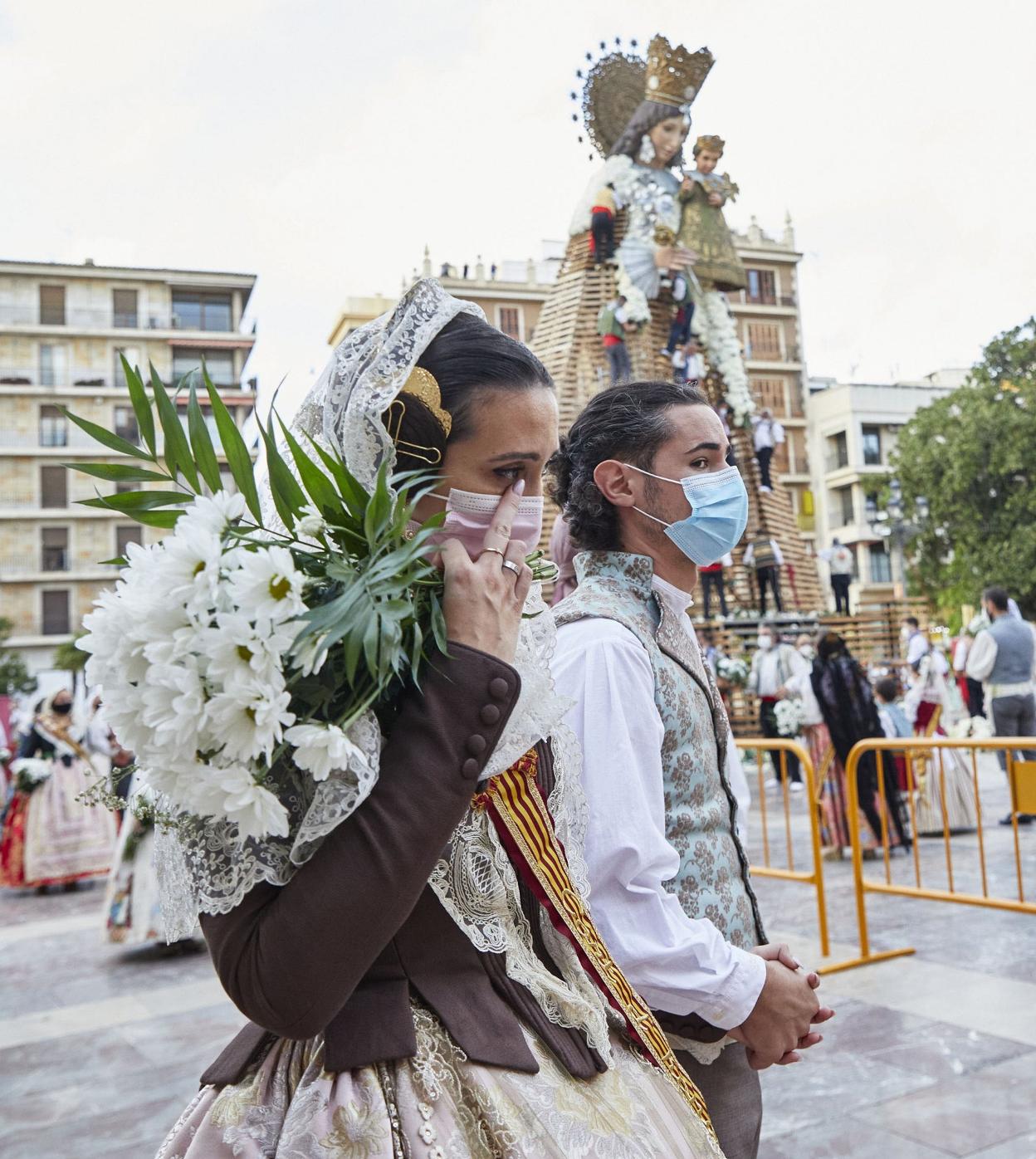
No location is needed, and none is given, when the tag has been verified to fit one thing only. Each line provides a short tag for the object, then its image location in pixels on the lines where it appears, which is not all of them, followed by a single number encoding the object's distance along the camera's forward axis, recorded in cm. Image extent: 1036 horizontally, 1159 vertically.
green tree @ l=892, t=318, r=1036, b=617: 3088
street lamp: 2180
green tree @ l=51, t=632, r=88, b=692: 3916
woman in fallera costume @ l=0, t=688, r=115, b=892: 952
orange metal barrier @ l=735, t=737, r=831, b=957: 575
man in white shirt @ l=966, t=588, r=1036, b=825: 976
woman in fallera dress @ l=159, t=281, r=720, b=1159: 113
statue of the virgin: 1823
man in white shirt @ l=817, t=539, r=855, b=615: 1838
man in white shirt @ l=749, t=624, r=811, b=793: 1380
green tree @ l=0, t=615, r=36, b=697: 4428
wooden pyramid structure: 1852
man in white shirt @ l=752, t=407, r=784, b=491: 2019
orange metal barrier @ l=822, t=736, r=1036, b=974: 509
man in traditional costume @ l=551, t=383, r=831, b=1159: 168
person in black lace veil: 871
